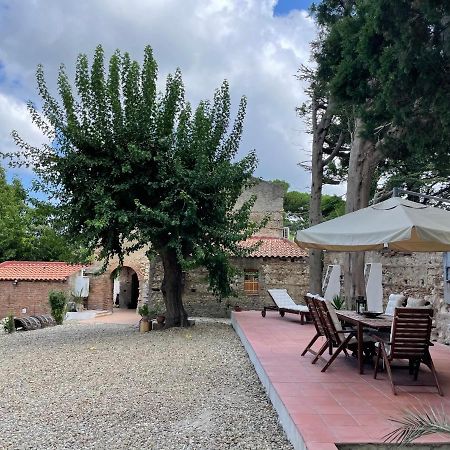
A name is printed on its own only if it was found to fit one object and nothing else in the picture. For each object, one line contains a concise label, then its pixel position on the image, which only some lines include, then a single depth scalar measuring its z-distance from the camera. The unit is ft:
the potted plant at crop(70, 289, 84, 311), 75.00
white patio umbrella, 16.58
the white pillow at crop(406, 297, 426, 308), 22.87
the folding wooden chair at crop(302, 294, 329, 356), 22.63
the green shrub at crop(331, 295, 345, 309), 44.26
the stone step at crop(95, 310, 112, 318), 71.08
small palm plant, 9.23
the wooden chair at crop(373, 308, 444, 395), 17.99
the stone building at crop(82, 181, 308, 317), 62.03
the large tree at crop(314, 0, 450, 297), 20.07
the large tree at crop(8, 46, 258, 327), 38.04
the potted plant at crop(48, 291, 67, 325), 57.41
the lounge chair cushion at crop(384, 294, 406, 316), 25.63
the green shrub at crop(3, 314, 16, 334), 50.39
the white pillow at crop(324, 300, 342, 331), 20.89
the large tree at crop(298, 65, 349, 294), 55.01
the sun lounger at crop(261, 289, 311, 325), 43.93
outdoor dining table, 19.84
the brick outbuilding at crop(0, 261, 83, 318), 75.36
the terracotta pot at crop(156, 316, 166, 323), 44.57
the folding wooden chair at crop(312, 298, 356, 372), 20.80
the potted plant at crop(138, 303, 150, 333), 43.19
